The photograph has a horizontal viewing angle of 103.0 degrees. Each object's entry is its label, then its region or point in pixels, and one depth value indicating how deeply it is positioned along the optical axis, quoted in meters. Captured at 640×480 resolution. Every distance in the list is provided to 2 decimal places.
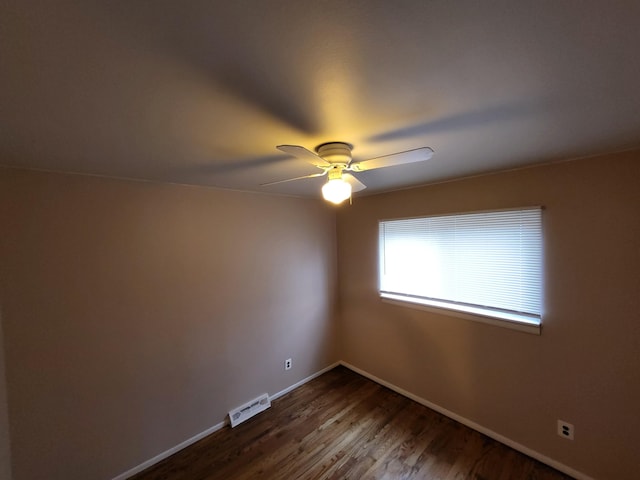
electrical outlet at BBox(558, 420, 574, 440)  1.89
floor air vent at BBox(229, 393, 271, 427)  2.53
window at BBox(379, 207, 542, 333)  2.07
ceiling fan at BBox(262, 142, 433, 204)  1.35
